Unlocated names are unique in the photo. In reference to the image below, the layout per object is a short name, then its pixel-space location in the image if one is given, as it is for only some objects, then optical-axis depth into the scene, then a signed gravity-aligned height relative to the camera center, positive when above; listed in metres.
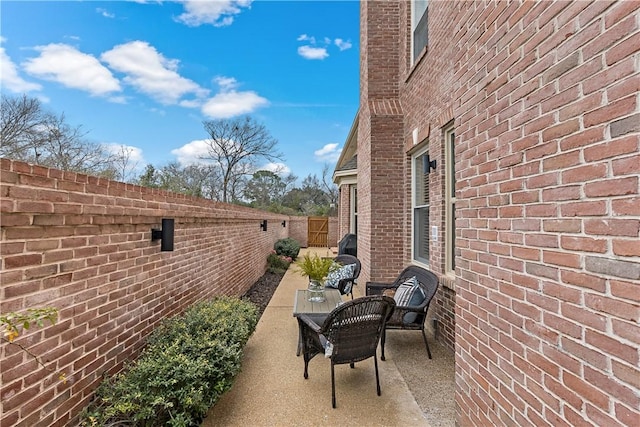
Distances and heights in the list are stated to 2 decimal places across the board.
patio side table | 3.97 -1.11
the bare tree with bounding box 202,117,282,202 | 22.80 +5.55
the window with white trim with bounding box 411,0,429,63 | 5.34 +3.50
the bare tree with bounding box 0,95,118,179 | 8.93 +2.51
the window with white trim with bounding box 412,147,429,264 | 5.36 +0.26
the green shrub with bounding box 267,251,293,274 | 10.29 -1.38
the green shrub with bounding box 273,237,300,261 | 12.36 -1.00
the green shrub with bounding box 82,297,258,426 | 2.11 -1.15
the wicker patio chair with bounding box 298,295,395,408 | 2.94 -1.03
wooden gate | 18.48 -0.49
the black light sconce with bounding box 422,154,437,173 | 4.59 +0.89
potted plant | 4.71 -0.73
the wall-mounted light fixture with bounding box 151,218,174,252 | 3.16 -0.12
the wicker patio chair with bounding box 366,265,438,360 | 3.85 -1.05
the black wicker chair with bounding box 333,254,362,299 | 5.71 -0.99
